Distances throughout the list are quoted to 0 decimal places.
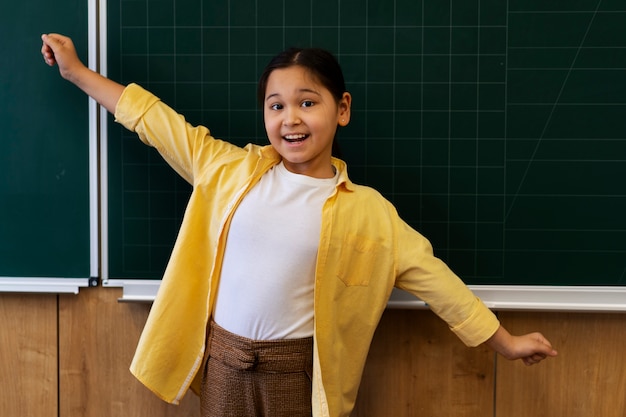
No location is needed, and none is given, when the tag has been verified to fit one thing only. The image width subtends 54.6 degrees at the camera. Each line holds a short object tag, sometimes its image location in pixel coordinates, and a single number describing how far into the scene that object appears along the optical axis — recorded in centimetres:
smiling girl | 142
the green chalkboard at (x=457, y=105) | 168
